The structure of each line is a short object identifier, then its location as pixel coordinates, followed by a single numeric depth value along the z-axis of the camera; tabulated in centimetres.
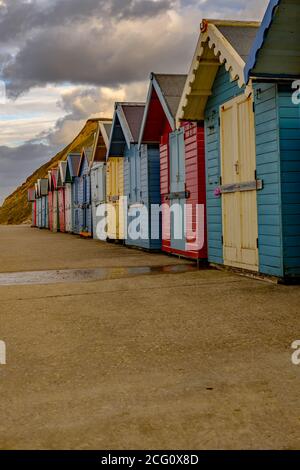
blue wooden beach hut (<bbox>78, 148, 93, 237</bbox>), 2567
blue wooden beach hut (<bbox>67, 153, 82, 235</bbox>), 2900
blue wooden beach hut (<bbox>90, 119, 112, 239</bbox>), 2017
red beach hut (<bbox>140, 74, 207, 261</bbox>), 1126
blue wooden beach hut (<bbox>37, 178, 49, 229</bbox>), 4328
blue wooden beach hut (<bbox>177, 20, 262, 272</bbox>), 874
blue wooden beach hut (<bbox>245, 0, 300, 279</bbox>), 725
